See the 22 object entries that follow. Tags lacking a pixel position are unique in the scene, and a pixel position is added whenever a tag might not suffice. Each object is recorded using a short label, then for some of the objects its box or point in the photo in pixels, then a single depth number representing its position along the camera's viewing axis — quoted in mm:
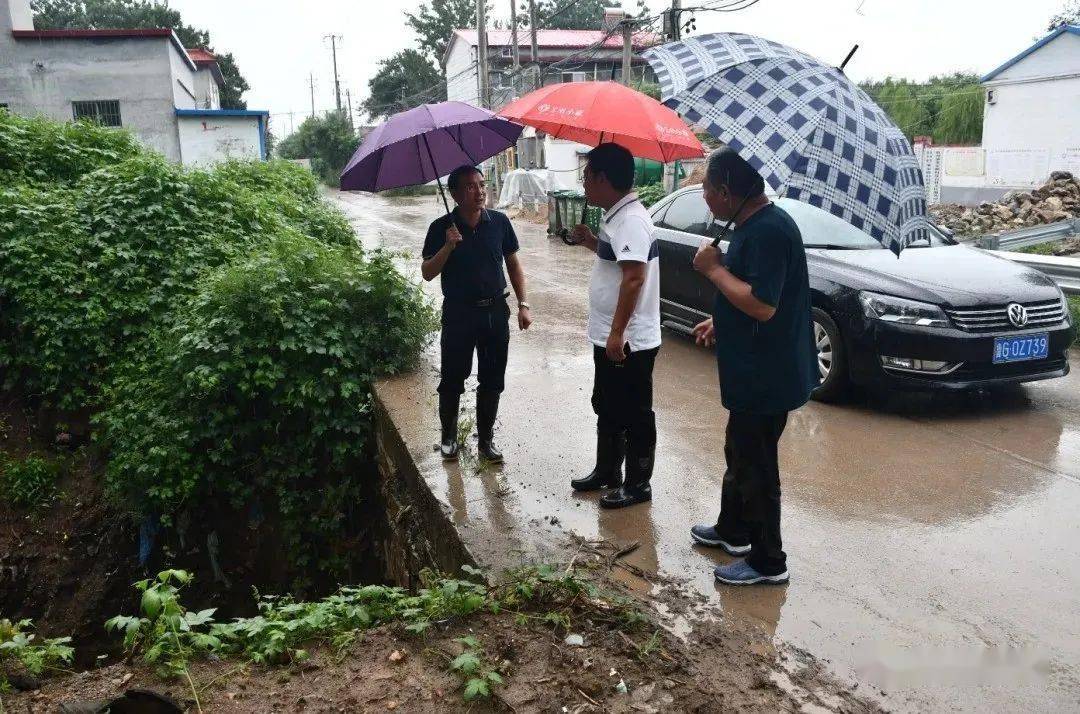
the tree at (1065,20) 35609
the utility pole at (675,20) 18312
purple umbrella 4529
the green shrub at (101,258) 7195
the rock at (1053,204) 16438
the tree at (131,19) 54000
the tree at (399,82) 68438
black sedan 5789
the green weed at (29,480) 6980
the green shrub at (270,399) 5914
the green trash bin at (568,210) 18500
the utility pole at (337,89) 71125
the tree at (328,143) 51688
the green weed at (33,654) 3291
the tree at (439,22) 70312
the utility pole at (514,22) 32831
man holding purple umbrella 4512
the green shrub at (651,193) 20155
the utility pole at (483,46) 29266
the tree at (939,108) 25906
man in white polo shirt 3971
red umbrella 3910
